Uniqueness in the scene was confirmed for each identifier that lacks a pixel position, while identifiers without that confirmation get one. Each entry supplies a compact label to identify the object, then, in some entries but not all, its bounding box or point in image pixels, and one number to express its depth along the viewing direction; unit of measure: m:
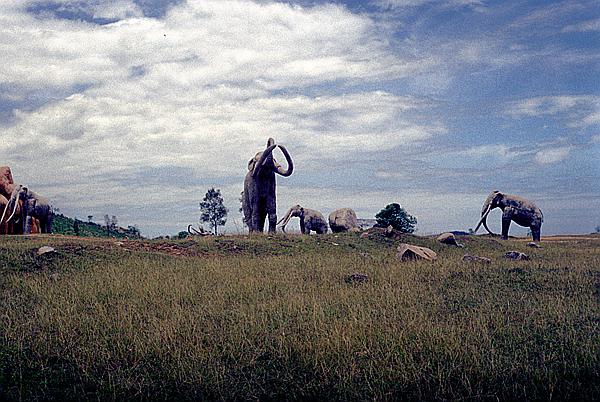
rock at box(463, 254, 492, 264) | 14.63
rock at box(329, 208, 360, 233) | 28.59
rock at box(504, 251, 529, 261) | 16.47
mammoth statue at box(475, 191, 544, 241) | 29.02
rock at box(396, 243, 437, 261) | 15.48
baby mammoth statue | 28.25
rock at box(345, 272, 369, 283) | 11.92
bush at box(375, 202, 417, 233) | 28.89
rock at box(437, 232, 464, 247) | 21.97
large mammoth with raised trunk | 21.67
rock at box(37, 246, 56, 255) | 14.43
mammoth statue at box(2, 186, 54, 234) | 24.02
